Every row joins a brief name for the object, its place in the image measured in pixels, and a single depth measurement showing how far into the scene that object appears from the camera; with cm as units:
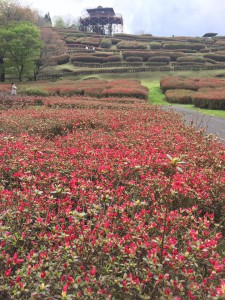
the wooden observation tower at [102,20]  7488
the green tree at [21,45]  3005
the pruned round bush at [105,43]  5317
